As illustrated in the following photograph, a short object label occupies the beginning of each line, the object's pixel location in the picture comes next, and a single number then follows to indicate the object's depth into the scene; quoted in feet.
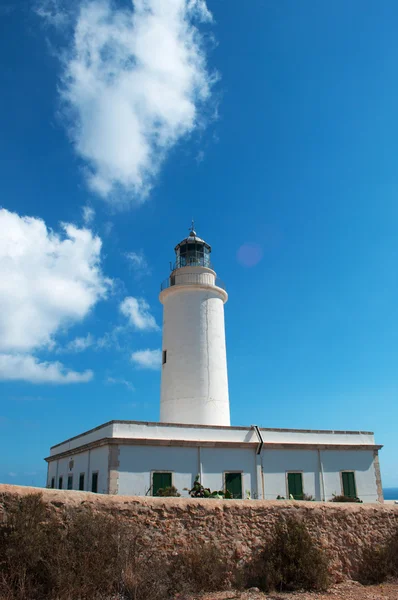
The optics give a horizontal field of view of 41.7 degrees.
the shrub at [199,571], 24.11
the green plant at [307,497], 63.52
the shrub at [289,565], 25.98
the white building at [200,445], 59.26
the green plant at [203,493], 44.83
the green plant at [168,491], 55.16
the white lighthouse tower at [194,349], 73.00
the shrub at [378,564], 28.63
